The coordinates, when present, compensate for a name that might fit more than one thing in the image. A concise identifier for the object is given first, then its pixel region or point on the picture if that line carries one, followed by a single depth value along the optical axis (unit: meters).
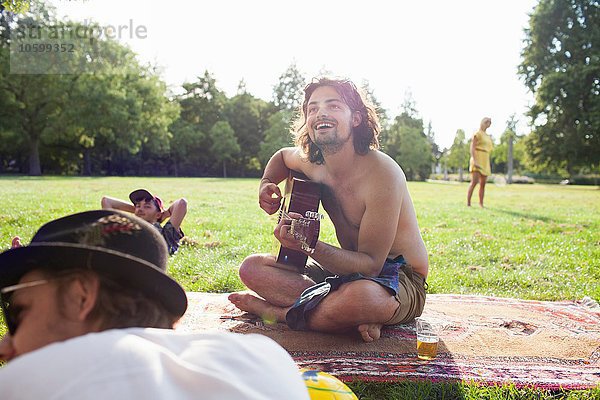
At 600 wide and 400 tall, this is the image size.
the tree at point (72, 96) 39.66
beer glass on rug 3.26
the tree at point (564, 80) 34.75
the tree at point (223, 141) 53.16
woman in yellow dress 13.68
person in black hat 0.99
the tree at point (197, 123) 54.31
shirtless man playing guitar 3.48
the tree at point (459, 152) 70.06
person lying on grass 5.64
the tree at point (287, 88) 64.06
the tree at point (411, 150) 59.03
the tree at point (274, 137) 52.12
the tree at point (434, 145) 97.31
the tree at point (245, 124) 57.25
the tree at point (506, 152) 71.79
